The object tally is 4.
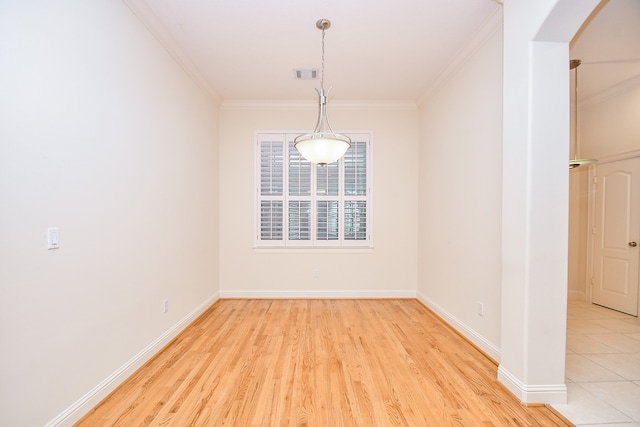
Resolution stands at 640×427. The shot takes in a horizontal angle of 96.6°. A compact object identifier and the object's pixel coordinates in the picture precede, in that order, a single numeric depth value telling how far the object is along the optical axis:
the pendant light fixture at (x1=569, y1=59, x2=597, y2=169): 3.09
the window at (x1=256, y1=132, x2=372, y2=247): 4.44
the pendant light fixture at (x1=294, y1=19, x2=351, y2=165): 2.37
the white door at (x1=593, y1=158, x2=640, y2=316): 3.76
